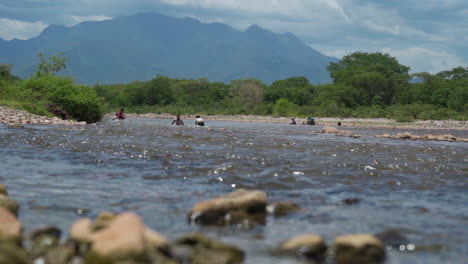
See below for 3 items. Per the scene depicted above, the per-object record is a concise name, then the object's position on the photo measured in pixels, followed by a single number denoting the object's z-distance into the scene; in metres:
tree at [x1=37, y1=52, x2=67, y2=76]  52.47
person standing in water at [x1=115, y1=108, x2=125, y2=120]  46.65
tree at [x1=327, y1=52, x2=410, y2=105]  100.50
